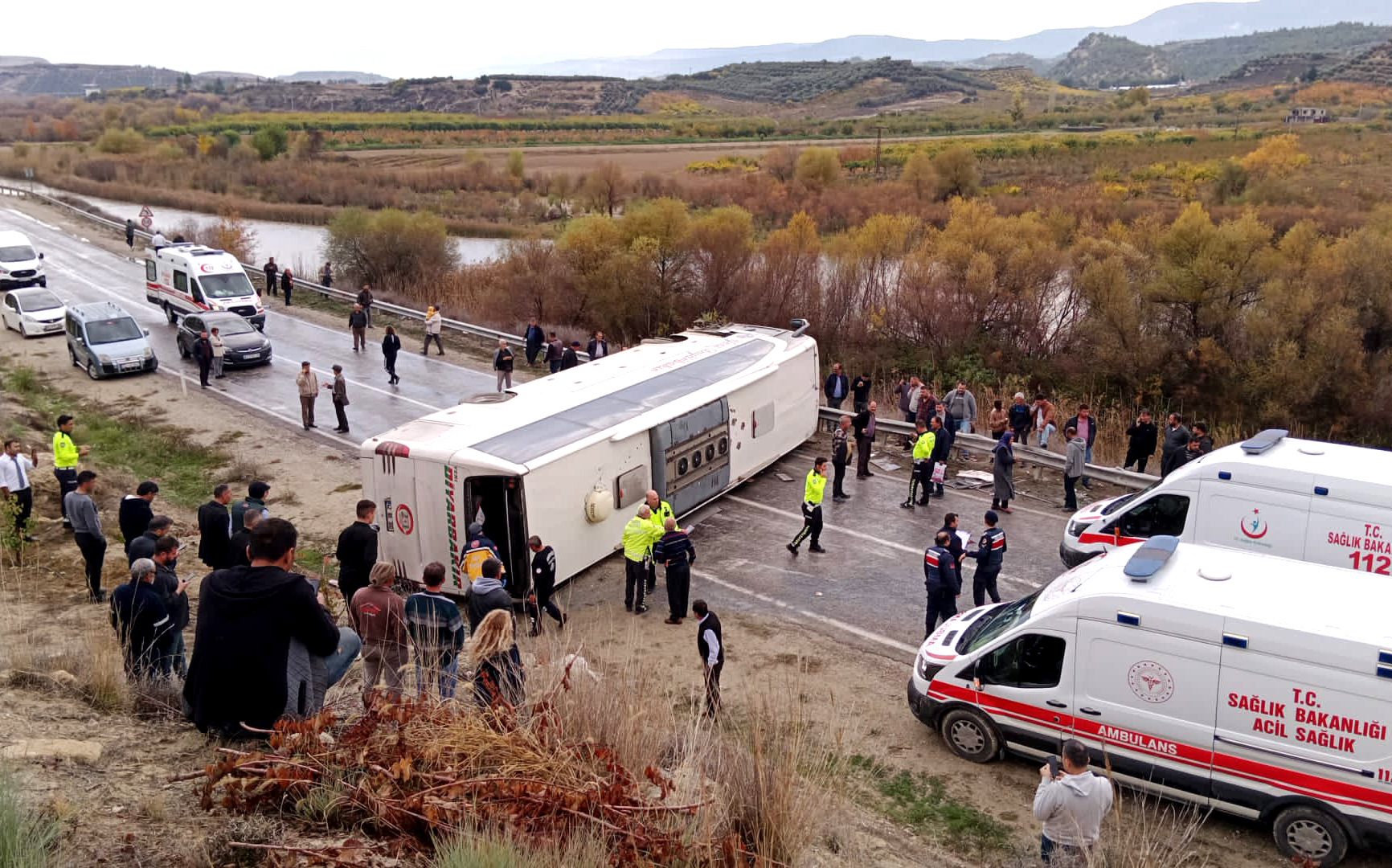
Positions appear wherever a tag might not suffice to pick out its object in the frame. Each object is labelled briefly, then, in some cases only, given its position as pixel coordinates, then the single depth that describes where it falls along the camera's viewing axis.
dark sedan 25.75
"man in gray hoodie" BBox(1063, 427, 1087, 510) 16.67
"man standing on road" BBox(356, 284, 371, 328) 28.35
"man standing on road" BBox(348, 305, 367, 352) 27.31
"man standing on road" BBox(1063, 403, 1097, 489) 17.50
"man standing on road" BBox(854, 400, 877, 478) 18.56
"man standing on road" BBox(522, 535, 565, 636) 12.78
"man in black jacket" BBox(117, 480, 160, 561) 12.11
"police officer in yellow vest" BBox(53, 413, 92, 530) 15.06
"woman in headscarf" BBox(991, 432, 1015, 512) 16.52
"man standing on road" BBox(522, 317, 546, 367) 25.70
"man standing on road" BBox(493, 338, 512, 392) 23.05
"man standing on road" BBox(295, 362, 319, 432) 21.00
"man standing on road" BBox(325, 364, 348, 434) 20.95
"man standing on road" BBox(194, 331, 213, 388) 24.14
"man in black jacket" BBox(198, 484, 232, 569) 11.81
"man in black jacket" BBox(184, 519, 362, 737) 6.05
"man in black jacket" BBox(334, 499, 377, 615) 11.58
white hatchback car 29.52
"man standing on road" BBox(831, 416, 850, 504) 17.66
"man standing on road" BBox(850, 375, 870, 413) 20.47
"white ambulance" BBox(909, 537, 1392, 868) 8.27
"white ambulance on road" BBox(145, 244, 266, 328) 28.75
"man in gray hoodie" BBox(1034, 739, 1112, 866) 7.39
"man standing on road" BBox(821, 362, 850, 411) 21.66
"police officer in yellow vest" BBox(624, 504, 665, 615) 13.35
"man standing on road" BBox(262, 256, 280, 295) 34.16
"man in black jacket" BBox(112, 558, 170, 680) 8.59
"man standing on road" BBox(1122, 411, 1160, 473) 17.86
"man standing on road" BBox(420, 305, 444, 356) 26.82
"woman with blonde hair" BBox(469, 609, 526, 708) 7.17
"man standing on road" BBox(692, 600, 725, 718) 10.45
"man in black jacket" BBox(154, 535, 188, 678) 8.85
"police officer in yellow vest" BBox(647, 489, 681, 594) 13.46
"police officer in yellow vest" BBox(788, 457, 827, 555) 15.19
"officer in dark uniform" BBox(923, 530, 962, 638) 12.18
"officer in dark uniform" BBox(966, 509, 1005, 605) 13.01
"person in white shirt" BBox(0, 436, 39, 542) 13.73
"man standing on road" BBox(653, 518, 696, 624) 12.98
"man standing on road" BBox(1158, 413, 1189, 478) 16.39
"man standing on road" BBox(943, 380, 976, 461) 19.77
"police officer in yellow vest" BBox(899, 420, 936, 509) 17.12
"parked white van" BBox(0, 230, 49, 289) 34.66
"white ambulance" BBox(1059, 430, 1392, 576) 11.53
